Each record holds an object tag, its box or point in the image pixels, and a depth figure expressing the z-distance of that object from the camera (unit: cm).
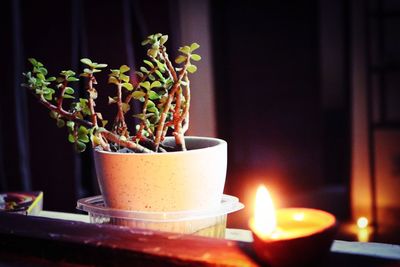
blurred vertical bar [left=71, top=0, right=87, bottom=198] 297
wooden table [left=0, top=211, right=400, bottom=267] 64
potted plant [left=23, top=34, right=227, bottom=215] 73
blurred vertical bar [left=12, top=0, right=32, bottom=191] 299
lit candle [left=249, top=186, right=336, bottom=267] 61
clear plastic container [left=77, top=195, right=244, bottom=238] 73
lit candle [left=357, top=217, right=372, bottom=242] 319
